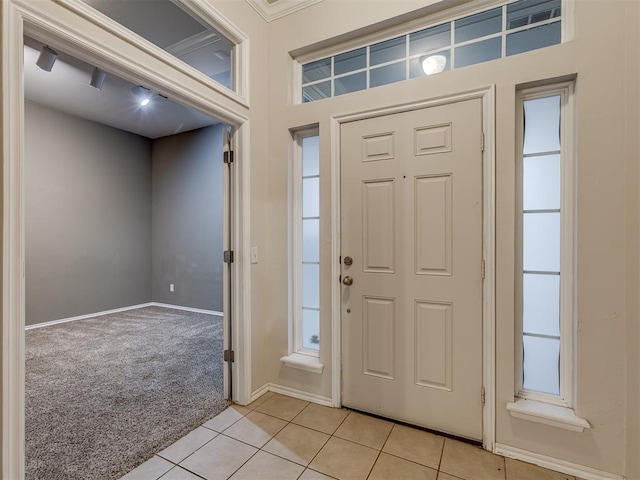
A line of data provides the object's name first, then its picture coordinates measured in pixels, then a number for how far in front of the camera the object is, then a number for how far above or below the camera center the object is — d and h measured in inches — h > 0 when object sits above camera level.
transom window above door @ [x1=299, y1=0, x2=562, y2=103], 71.0 +49.3
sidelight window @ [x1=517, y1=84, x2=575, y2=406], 67.8 -1.8
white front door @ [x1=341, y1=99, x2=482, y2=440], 73.0 -7.2
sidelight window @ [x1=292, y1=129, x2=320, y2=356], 96.0 -2.5
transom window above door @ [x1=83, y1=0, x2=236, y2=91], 67.8 +54.6
